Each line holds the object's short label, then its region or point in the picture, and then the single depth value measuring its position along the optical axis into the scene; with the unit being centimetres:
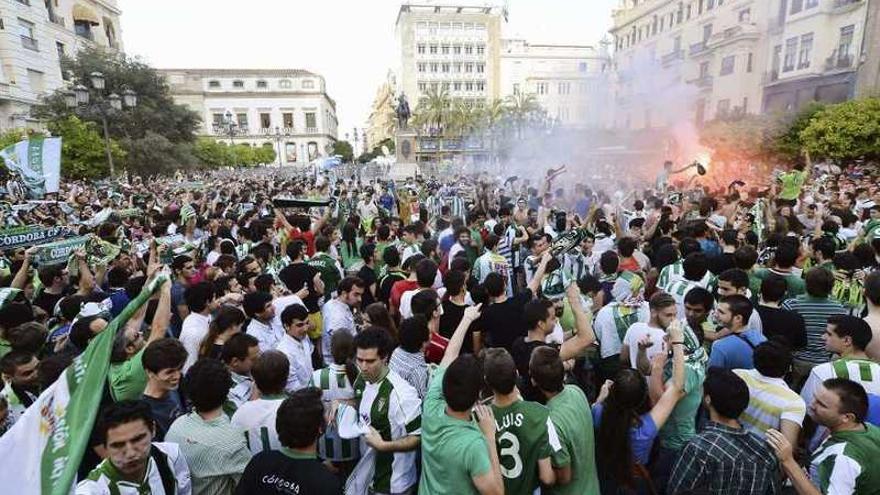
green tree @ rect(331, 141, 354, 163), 7338
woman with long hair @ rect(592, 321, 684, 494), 250
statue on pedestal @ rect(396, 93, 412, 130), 3681
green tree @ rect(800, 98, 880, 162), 1934
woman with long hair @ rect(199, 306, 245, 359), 361
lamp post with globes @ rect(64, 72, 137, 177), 1388
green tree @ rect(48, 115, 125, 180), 1834
